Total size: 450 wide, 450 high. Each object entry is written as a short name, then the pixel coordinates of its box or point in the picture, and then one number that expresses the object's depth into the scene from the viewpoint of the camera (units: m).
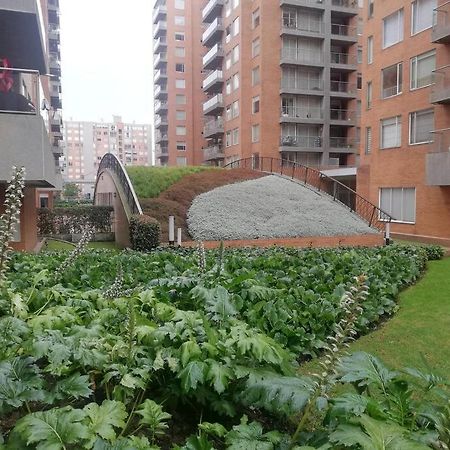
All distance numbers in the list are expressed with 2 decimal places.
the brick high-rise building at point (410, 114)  20.03
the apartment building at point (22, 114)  8.22
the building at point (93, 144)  147.38
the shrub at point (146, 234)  14.62
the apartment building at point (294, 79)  41.19
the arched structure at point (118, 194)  18.88
